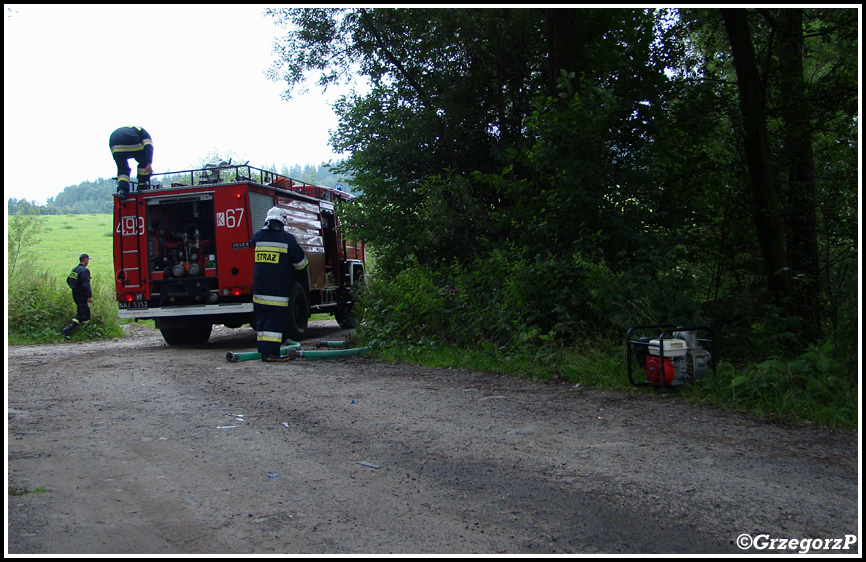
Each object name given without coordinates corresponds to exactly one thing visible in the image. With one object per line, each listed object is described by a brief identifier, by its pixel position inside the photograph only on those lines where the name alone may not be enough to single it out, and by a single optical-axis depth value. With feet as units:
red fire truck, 39.47
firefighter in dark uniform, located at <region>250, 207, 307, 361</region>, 32.40
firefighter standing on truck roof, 40.11
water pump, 20.40
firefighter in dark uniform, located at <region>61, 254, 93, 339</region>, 51.49
